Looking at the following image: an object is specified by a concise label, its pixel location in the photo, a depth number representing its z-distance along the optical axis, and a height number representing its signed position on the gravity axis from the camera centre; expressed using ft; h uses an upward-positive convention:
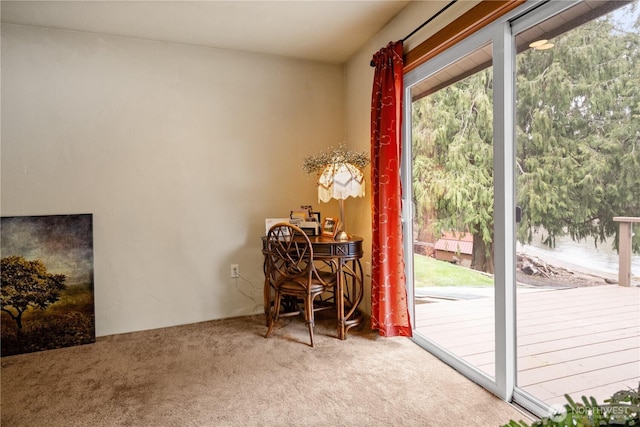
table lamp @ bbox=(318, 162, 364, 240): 9.68 +0.76
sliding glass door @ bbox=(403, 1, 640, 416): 4.85 +0.27
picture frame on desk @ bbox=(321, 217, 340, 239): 9.80 -0.53
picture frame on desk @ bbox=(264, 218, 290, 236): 10.28 -0.34
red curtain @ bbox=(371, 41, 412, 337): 8.53 +0.10
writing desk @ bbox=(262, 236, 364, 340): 8.89 -1.19
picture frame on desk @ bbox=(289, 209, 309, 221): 10.62 -0.18
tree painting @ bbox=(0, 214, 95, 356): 8.71 -1.76
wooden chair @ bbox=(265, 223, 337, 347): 8.75 -1.58
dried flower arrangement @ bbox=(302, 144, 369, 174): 9.82 +1.38
